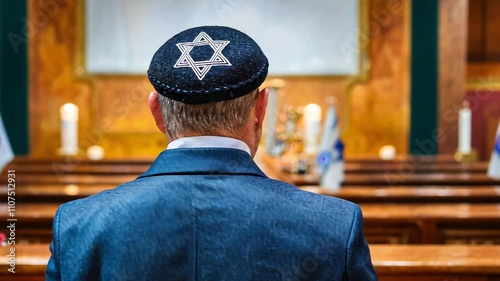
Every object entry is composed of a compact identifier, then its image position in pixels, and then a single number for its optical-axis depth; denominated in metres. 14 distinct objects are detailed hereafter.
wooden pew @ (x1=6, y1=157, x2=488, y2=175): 5.62
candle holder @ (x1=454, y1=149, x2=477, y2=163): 7.34
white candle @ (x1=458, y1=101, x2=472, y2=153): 7.48
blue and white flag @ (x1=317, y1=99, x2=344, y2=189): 3.99
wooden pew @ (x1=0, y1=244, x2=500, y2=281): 1.84
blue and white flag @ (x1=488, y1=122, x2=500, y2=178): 4.89
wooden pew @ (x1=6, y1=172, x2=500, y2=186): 4.40
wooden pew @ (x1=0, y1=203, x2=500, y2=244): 2.91
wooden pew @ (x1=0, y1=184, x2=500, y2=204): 3.47
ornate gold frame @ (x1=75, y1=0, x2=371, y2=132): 9.24
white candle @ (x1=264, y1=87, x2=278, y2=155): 7.74
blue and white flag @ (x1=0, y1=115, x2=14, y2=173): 4.36
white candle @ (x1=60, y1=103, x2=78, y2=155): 7.93
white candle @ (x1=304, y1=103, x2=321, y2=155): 7.18
